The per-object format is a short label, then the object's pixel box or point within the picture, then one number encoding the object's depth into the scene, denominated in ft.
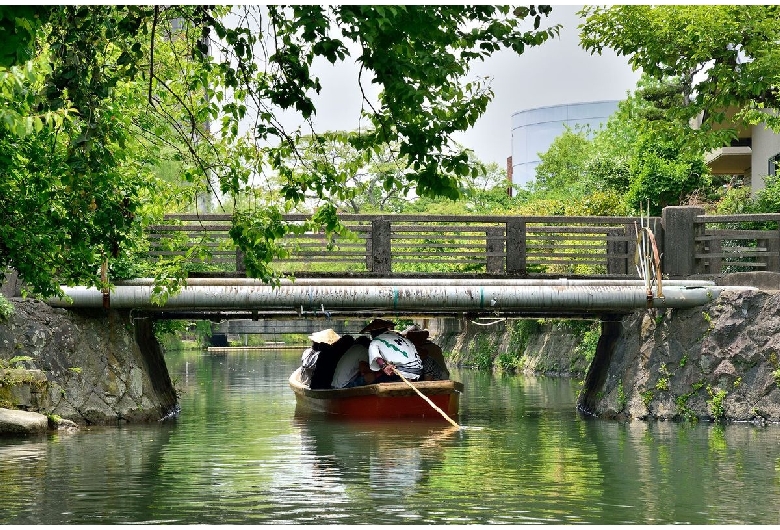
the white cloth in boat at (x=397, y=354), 79.15
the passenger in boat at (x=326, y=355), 88.38
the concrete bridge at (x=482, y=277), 67.92
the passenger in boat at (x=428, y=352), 85.61
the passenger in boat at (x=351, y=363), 85.51
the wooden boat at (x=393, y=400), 76.13
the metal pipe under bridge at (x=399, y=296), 67.56
